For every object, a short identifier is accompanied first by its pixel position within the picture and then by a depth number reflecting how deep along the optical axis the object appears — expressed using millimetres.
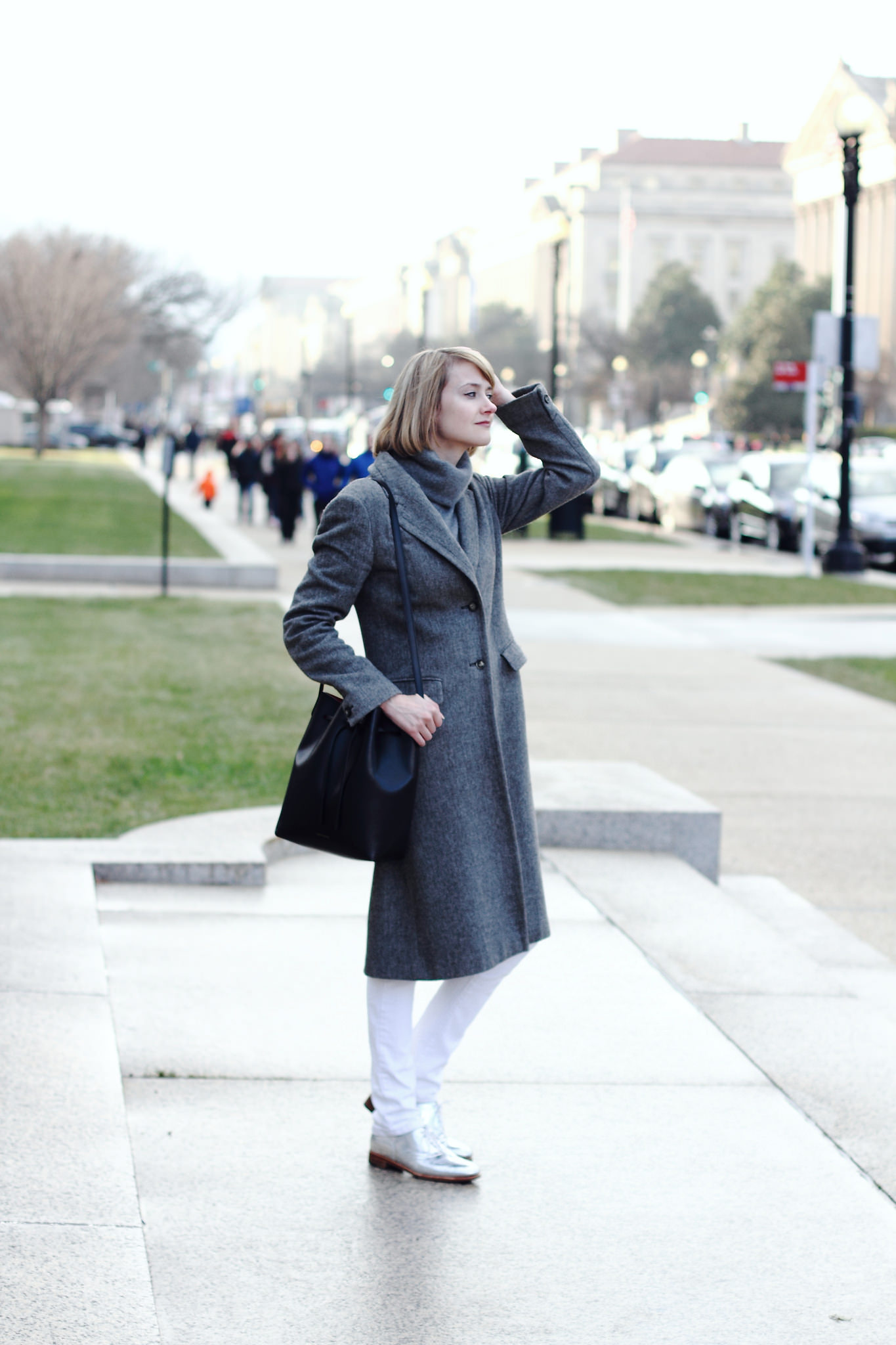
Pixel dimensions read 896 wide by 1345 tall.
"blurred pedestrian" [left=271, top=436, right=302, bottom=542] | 28172
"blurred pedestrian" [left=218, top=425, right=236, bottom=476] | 45150
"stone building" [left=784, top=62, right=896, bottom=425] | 106688
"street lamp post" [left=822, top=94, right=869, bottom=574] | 22422
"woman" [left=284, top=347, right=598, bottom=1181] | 3676
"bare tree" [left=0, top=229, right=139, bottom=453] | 68625
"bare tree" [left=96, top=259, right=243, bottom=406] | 82562
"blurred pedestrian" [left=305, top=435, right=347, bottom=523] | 25938
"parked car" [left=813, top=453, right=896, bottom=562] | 25656
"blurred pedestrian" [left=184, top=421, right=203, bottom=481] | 51125
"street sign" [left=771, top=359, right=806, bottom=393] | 23703
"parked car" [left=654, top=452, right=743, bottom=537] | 32875
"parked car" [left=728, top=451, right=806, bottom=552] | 28828
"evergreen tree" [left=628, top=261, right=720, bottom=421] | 110125
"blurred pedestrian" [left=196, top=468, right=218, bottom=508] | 38000
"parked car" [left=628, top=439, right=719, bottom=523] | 37969
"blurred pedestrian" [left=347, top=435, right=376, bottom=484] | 21934
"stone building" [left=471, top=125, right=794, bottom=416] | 146000
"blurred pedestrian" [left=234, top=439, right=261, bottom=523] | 32844
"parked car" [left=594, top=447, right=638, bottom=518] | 40031
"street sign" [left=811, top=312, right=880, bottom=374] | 22469
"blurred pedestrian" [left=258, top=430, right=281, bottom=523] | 30766
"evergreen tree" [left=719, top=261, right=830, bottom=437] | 88312
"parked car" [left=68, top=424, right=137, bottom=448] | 101875
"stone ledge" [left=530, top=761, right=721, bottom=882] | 7047
